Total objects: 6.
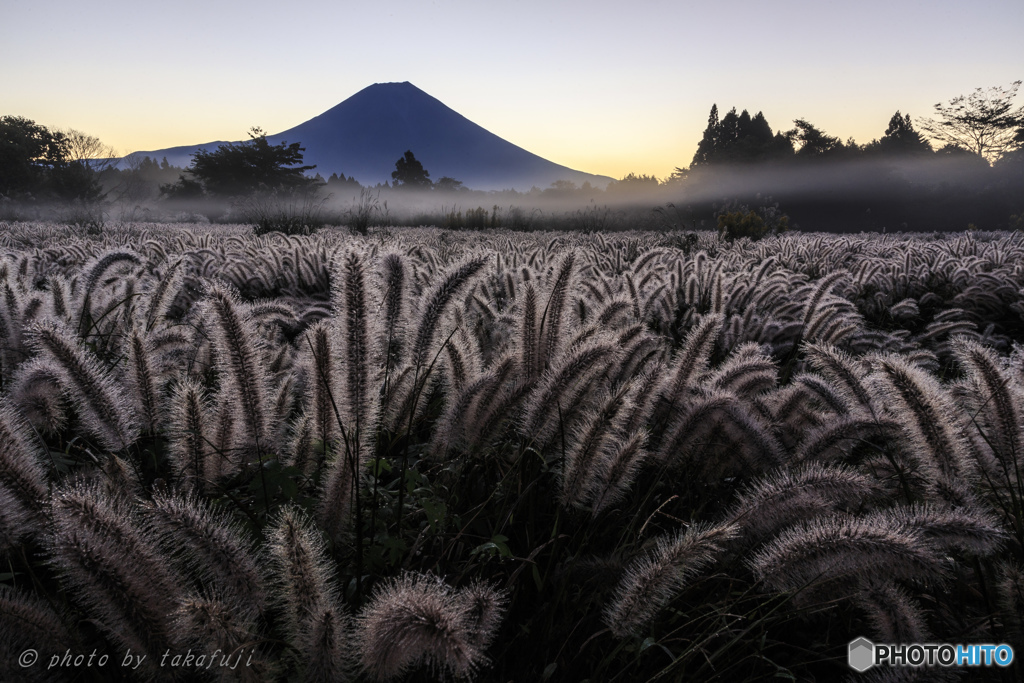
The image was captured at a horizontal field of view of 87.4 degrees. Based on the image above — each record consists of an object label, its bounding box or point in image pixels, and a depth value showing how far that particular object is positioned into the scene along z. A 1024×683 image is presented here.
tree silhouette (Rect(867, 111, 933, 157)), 60.47
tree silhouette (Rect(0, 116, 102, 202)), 49.25
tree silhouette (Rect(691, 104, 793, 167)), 66.37
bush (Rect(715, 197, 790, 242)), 16.59
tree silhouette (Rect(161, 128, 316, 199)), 63.31
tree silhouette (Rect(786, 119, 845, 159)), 64.12
